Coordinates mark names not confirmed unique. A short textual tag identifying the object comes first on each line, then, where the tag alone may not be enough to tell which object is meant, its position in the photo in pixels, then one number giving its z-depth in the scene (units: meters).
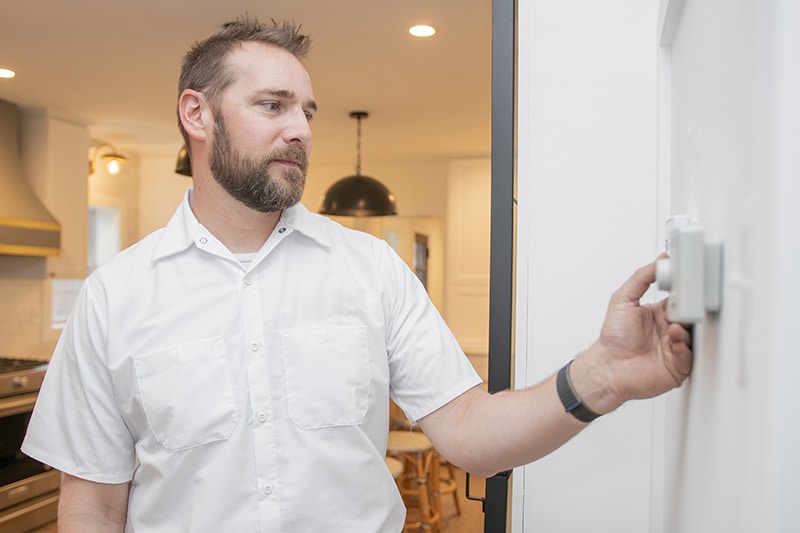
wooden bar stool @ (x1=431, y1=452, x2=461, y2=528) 4.18
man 1.22
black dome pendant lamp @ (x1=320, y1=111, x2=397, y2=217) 4.21
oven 3.69
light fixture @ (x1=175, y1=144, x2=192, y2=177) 3.52
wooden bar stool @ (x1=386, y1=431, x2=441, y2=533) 3.88
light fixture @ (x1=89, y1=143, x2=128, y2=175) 4.91
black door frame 1.27
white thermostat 0.52
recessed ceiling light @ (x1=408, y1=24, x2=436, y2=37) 3.11
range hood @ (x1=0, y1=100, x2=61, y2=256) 4.23
